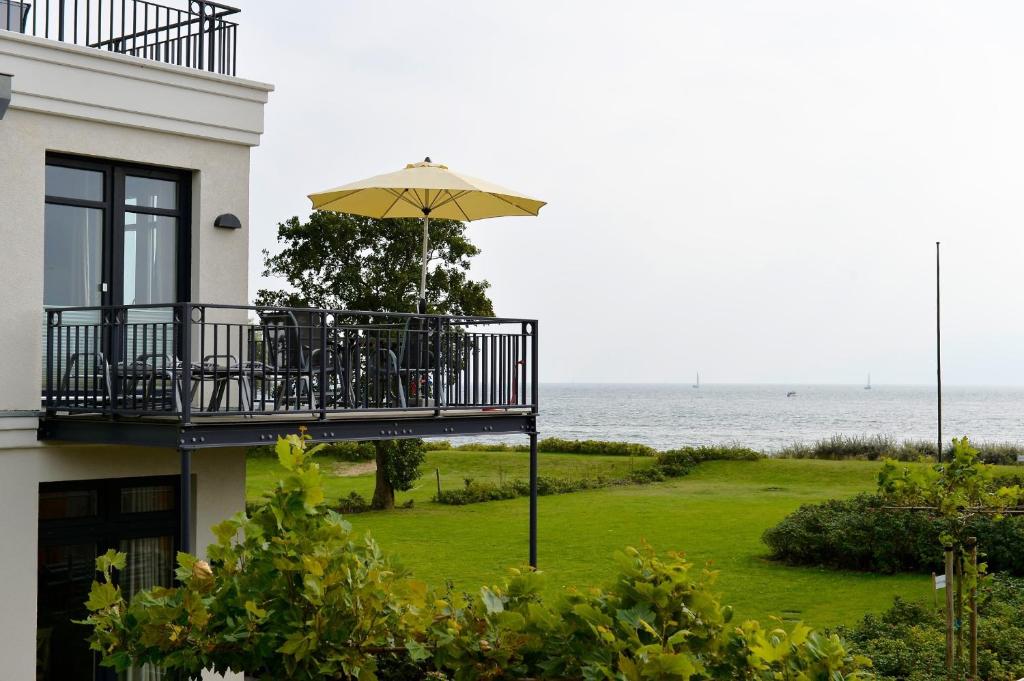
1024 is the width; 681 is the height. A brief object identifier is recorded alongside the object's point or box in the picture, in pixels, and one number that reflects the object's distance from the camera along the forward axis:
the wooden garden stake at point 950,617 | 8.35
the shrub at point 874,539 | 13.72
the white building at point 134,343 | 8.84
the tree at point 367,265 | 21.75
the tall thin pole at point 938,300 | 20.11
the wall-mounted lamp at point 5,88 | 8.70
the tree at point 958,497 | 8.61
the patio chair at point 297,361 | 9.03
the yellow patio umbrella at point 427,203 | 11.78
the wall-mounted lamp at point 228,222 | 10.23
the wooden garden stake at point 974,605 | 8.41
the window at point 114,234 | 9.41
